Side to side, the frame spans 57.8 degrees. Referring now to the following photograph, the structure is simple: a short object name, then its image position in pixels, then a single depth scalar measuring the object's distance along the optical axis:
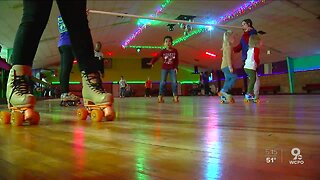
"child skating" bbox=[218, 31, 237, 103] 4.16
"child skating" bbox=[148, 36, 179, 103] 5.34
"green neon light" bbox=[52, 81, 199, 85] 22.02
